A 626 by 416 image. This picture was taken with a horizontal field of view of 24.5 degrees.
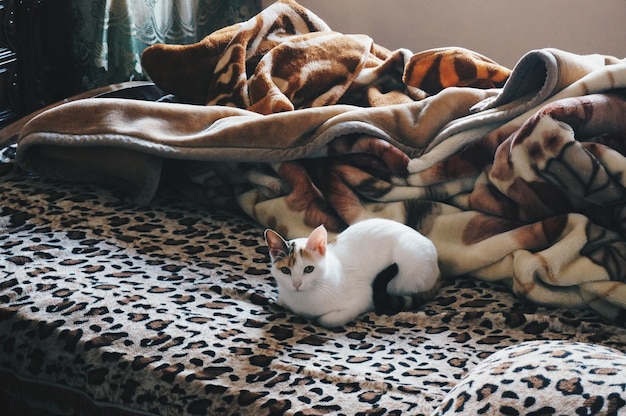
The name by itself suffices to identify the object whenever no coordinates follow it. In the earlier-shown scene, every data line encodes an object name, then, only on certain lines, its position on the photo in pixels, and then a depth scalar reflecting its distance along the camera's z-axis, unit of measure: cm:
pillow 185
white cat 232
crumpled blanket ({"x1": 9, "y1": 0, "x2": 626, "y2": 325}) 237
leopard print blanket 196
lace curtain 380
